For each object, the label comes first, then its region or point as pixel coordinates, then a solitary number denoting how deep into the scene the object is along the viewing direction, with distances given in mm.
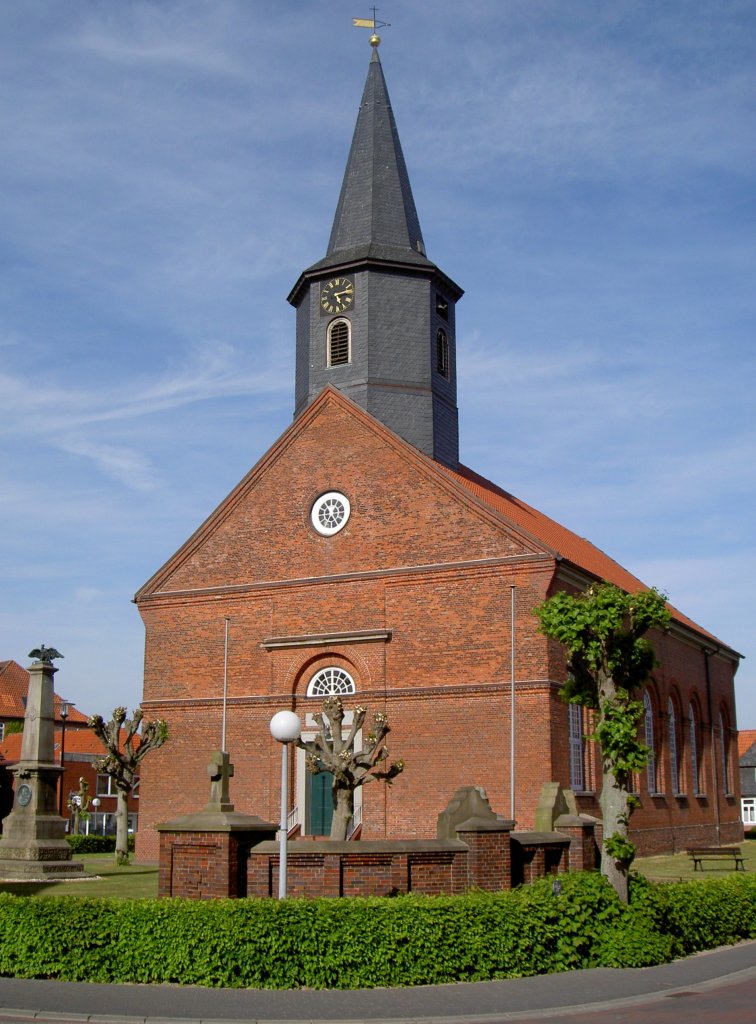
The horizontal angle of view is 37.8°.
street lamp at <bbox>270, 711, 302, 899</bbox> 13805
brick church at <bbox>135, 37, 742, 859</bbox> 27344
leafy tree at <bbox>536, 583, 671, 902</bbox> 15883
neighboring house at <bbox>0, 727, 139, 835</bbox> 64750
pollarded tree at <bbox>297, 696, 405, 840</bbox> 21469
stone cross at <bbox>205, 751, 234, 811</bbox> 16609
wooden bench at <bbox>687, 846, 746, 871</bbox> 25203
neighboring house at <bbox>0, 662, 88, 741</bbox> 62406
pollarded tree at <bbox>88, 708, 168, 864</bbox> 29094
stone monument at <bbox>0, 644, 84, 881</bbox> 23547
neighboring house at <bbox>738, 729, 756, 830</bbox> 67875
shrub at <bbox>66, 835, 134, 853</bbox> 41250
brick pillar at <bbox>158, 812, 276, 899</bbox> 14688
